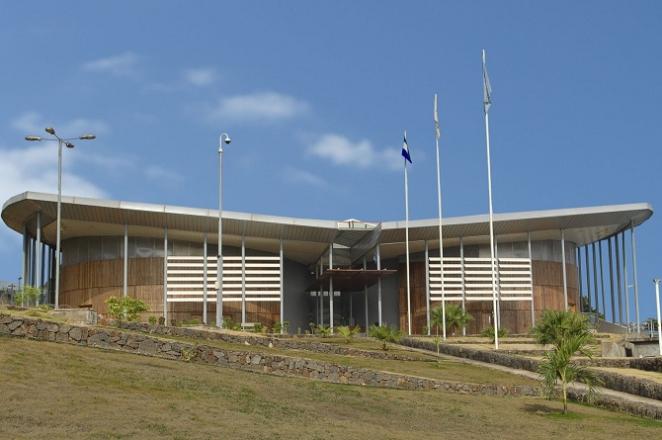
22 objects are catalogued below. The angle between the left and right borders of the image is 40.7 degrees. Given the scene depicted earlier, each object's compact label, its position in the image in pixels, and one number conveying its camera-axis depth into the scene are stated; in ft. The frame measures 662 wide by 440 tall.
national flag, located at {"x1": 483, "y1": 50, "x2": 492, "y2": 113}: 186.39
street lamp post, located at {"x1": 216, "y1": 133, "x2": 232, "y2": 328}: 197.36
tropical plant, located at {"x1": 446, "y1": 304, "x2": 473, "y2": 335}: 222.28
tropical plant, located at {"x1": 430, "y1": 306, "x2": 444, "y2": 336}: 221.46
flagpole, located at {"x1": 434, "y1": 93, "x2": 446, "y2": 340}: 213.89
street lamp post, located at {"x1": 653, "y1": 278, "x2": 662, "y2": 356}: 148.77
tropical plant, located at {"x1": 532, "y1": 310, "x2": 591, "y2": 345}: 151.84
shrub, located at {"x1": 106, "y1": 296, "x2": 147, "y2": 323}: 200.03
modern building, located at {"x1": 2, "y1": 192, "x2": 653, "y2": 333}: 233.14
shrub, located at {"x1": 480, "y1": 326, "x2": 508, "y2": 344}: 217.77
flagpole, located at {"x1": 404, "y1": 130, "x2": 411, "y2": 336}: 232.94
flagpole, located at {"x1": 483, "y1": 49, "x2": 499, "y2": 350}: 182.82
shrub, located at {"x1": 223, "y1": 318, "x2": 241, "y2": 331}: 213.89
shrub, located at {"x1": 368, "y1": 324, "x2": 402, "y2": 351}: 194.80
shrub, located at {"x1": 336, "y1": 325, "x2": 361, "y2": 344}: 194.49
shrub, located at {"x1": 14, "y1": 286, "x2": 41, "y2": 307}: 183.83
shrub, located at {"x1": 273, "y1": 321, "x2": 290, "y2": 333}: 226.17
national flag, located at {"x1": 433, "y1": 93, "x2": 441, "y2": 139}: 216.95
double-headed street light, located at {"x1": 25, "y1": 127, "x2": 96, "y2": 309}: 171.73
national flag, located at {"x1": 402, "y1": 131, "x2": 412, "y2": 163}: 224.84
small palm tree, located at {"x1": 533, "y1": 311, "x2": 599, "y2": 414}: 99.86
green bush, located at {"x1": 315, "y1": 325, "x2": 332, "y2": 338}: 226.21
